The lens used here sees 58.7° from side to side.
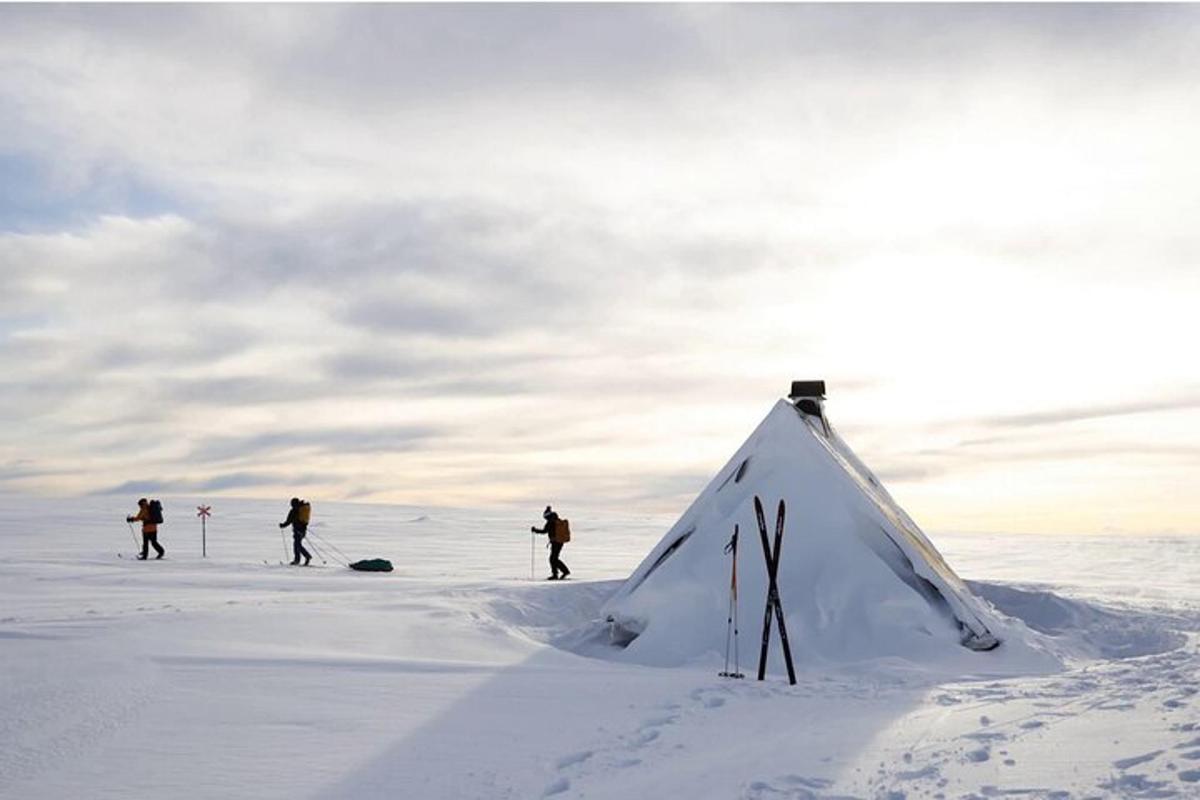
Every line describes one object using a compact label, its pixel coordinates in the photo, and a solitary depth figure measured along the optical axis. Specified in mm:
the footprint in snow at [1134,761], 6814
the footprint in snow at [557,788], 6523
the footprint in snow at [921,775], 6742
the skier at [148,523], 22172
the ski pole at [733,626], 10531
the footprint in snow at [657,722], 8205
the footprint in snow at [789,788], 6422
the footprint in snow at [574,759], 7091
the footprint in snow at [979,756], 7113
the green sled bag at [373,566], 21062
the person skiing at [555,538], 20594
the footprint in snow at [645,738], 7711
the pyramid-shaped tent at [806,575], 12070
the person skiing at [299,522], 22328
